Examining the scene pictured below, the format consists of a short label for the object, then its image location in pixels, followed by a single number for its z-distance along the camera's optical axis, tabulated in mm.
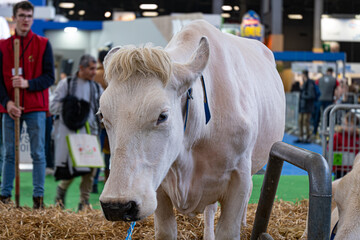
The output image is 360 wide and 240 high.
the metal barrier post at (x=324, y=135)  6445
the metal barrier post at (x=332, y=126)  5990
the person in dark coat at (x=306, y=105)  14828
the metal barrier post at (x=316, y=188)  1914
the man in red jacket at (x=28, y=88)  5316
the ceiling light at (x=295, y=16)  36344
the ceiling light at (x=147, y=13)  20202
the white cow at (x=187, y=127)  2209
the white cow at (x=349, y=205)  2164
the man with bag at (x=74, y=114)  5770
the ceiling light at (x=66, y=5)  23109
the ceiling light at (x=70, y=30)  15398
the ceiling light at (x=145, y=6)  18747
